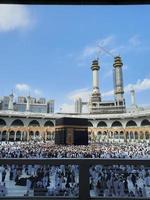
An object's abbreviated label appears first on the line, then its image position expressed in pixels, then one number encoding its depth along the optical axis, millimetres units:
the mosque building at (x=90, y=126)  59594
